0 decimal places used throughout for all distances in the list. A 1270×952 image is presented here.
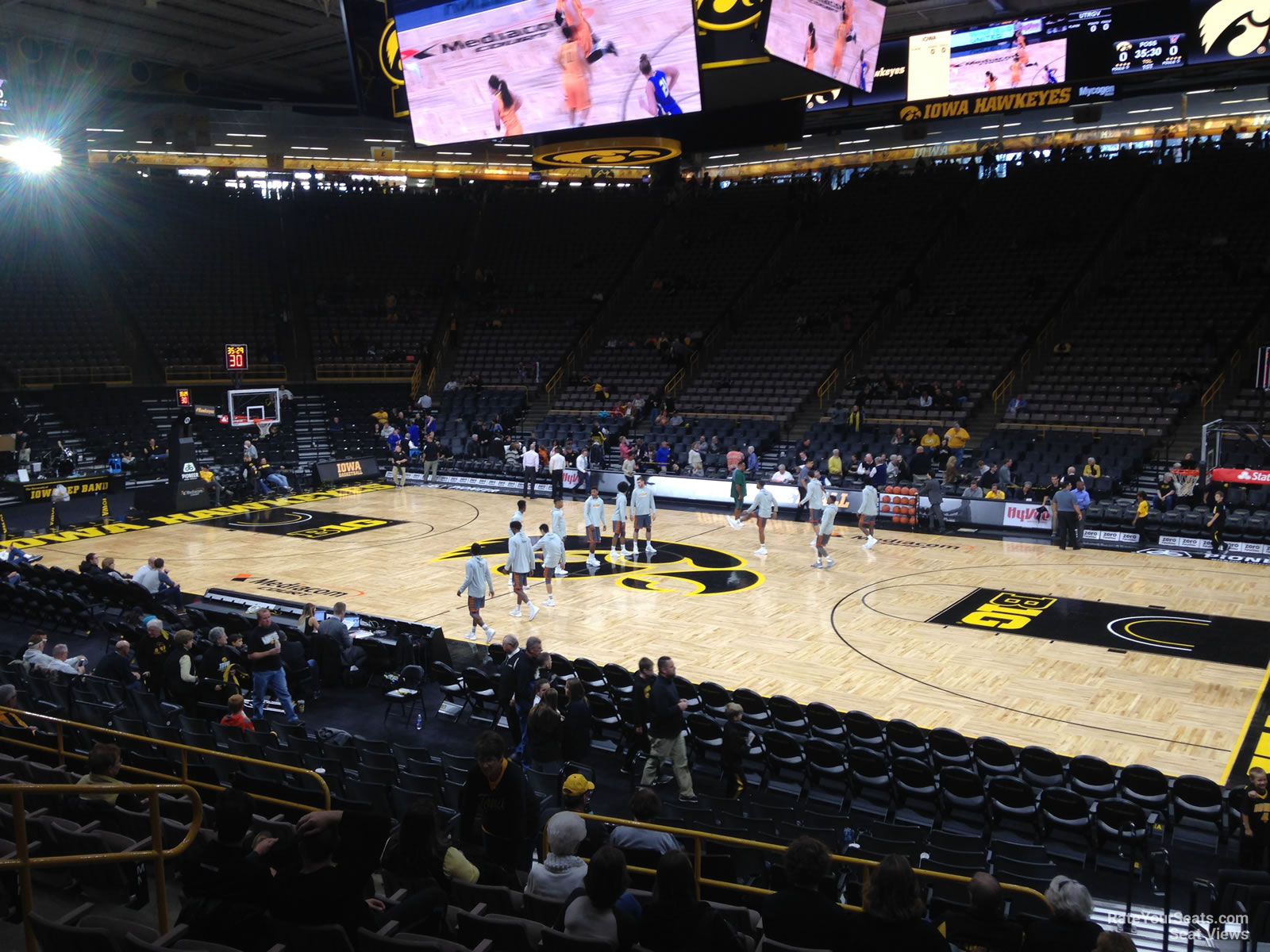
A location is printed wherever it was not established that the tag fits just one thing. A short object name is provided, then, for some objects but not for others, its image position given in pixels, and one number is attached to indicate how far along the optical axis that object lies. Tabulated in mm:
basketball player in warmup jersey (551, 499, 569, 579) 18953
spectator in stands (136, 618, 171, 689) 12203
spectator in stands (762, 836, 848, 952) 4656
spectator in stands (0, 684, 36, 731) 9023
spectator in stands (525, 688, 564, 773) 9609
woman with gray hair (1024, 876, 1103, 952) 4980
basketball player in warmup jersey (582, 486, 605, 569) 20562
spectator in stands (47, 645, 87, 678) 12070
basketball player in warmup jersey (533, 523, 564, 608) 17172
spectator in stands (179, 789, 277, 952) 4738
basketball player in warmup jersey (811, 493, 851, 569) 20000
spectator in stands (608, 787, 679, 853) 6633
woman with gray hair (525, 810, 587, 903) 5469
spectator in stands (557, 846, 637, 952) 4707
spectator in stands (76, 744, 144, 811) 6844
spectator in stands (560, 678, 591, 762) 10070
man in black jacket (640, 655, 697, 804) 10164
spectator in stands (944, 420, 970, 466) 27266
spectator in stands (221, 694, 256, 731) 10094
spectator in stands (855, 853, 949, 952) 4418
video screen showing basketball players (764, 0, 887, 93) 14609
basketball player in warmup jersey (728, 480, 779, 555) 21547
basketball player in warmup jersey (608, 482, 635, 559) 20609
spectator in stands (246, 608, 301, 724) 12031
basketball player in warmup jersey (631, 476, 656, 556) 20769
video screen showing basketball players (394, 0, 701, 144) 15070
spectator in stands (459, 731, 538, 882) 6207
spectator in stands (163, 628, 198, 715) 11633
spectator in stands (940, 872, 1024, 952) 4914
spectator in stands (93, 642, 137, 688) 12266
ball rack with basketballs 24641
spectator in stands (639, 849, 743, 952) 4625
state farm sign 21594
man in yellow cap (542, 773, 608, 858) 6863
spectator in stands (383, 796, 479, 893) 5082
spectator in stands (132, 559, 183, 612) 16797
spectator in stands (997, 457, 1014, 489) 24828
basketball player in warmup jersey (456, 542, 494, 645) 15438
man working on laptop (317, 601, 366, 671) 13633
